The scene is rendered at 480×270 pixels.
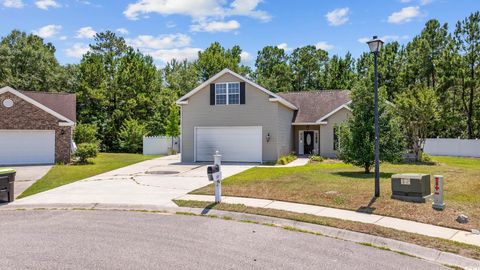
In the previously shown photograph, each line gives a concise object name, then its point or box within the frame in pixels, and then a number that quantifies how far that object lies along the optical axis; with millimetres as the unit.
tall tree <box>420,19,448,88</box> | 35719
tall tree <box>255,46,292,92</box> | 52125
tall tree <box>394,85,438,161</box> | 23188
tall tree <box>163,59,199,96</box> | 50438
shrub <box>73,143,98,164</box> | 23266
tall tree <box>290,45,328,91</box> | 54469
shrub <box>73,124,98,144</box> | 30781
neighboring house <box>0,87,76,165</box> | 22609
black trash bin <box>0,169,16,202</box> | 11773
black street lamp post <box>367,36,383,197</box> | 10091
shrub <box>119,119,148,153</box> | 34312
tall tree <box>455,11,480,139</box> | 32031
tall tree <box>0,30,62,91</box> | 43469
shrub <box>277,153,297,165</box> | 22781
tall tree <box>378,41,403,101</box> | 39156
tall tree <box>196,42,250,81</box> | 51594
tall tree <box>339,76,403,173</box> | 16219
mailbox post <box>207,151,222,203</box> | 10773
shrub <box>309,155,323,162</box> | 23594
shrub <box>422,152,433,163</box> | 22988
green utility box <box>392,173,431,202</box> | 10180
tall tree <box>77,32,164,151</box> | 38969
